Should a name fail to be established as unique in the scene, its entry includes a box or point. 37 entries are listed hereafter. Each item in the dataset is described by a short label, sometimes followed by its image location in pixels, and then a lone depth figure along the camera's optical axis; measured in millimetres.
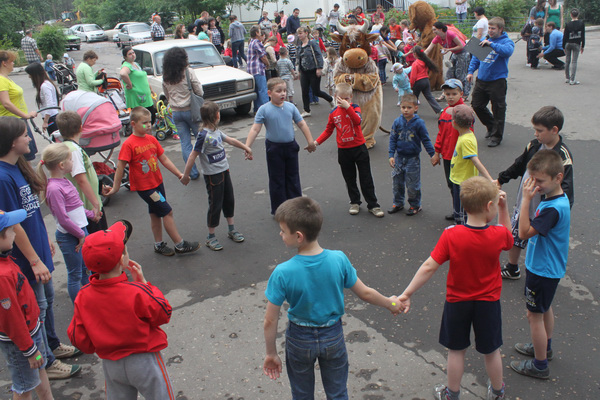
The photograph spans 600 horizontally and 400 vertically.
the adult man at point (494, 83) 8219
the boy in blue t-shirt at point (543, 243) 3332
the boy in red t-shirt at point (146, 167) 5445
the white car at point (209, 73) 11445
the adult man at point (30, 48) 18594
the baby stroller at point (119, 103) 10445
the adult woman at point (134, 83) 9934
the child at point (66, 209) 4047
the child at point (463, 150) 5270
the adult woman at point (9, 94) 7098
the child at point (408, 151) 6250
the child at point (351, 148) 6270
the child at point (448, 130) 5832
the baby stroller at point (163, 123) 10633
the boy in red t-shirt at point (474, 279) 3025
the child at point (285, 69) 12375
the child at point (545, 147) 3873
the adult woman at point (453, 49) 11305
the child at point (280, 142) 6246
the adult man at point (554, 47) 14188
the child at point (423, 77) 10492
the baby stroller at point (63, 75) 15195
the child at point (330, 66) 11805
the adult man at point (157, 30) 18281
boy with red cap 2668
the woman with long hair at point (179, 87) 7922
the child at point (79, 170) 4527
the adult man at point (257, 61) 11930
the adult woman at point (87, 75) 9844
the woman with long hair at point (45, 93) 8117
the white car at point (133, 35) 32844
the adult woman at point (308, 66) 11219
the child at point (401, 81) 10430
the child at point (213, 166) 5691
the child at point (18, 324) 3045
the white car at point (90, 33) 41656
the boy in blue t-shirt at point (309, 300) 2729
